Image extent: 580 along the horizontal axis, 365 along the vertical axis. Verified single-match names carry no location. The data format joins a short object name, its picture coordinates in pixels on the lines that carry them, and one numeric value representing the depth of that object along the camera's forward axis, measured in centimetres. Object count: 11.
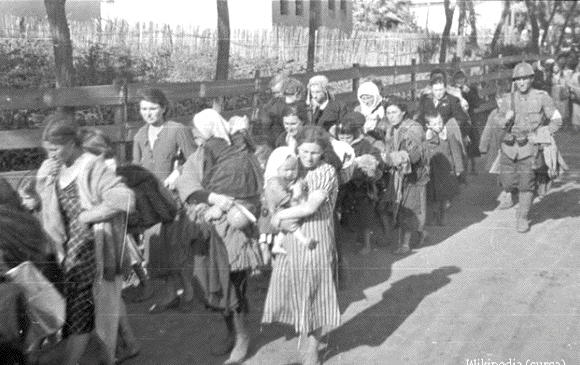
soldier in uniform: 808
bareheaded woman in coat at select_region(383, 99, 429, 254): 771
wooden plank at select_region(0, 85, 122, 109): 620
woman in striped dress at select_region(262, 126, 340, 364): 475
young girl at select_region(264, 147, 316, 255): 473
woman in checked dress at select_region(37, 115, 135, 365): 406
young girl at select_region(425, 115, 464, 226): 857
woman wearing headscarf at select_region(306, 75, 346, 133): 743
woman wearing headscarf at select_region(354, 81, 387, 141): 789
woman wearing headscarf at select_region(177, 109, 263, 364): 496
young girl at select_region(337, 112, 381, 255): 711
